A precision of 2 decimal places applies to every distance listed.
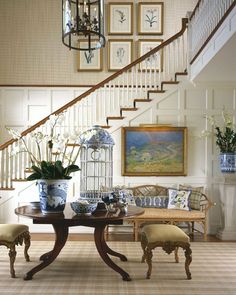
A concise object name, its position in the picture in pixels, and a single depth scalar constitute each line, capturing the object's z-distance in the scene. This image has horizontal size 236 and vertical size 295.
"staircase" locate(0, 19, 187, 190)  7.25
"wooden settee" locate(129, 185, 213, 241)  6.56
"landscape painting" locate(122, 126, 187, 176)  7.64
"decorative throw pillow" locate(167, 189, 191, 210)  7.13
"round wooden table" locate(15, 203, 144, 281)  4.07
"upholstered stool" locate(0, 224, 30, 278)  4.46
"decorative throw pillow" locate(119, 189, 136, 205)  7.05
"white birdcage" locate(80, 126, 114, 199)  5.30
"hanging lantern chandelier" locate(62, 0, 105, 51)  4.11
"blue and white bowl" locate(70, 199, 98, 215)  4.32
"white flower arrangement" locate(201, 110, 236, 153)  7.21
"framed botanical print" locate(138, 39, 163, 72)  9.54
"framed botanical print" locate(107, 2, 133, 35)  9.62
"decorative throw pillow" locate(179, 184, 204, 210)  7.23
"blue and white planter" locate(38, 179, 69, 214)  4.27
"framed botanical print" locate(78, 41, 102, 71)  9.56
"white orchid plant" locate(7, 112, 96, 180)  4.28
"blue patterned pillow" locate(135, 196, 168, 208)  7.28
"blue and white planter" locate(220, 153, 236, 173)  7.10
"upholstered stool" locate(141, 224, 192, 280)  4.43
